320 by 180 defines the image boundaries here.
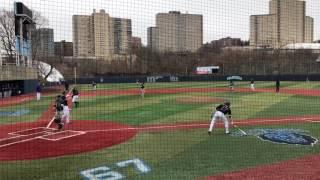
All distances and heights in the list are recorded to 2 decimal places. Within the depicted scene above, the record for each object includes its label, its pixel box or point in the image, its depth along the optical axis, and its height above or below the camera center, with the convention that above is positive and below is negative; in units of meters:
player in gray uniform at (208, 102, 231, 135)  14.52 -1.38
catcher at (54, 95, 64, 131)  16.05 -1.52
